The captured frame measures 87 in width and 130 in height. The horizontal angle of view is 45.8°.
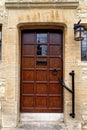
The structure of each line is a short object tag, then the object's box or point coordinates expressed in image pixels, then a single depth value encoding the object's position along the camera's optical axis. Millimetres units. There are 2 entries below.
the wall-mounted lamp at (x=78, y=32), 2050
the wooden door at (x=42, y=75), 2291
